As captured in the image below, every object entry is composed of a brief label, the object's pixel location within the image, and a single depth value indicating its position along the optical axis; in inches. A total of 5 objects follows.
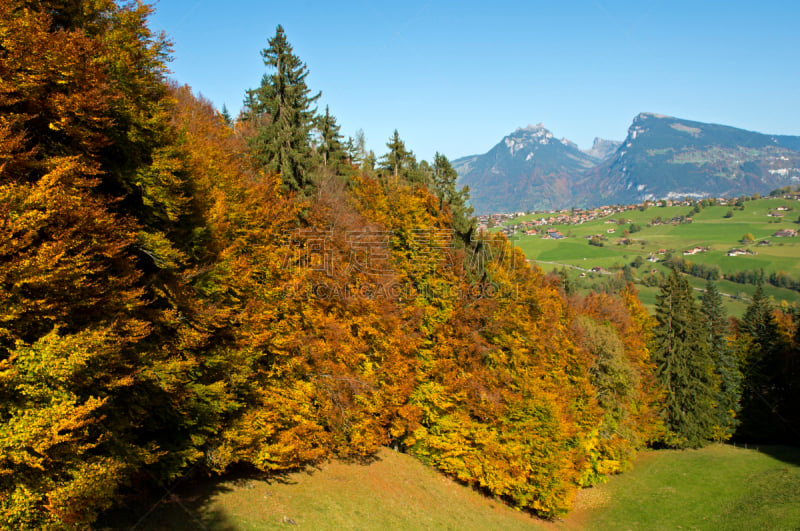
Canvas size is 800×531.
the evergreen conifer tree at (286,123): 1112.2
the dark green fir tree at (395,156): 1804.9
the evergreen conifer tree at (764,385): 2094.0
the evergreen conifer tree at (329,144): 1568.7
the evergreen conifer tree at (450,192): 1417.3
